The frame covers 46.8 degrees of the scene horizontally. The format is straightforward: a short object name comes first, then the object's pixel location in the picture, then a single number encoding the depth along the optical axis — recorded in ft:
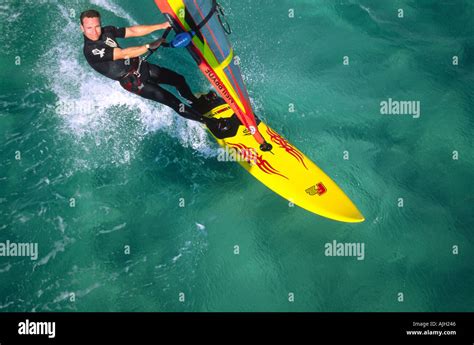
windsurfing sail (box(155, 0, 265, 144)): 44.42
